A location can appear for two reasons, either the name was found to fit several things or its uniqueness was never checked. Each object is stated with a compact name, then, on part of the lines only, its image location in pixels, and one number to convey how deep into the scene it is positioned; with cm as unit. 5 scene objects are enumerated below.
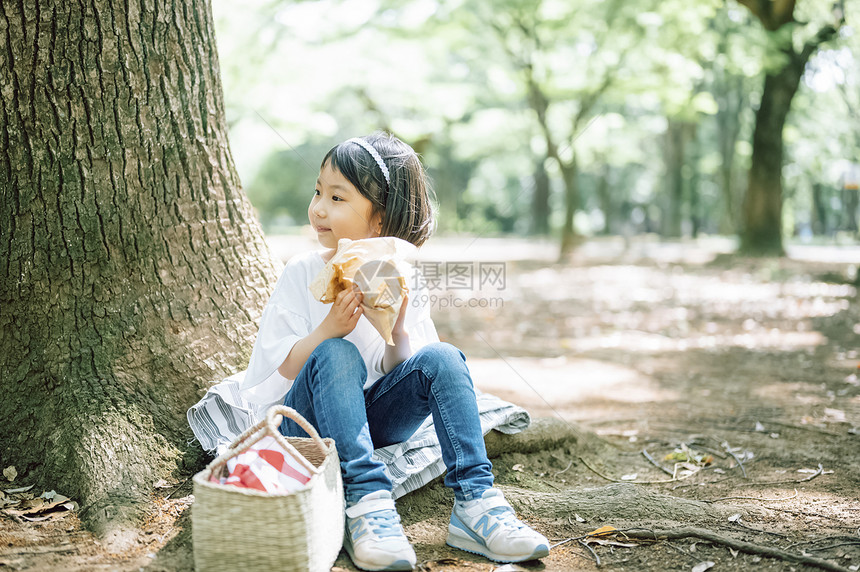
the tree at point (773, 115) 1084
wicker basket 162
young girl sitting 196
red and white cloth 176
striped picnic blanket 230
